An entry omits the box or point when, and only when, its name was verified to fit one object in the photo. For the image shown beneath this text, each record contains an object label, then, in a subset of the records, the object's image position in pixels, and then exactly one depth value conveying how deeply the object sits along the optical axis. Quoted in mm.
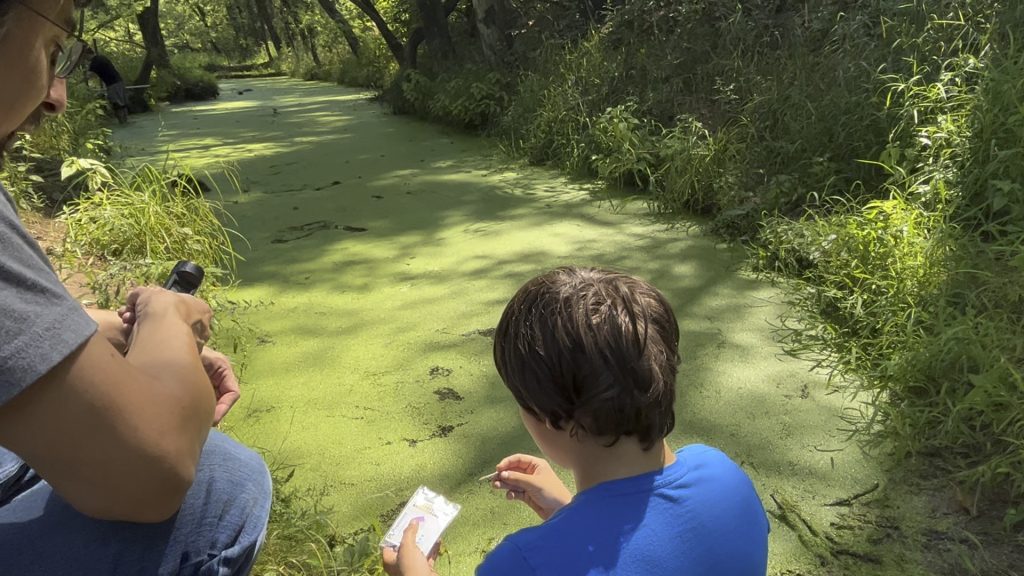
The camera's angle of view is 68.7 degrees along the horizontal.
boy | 764
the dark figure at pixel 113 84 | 7363
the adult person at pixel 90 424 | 603
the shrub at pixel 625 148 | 3781
